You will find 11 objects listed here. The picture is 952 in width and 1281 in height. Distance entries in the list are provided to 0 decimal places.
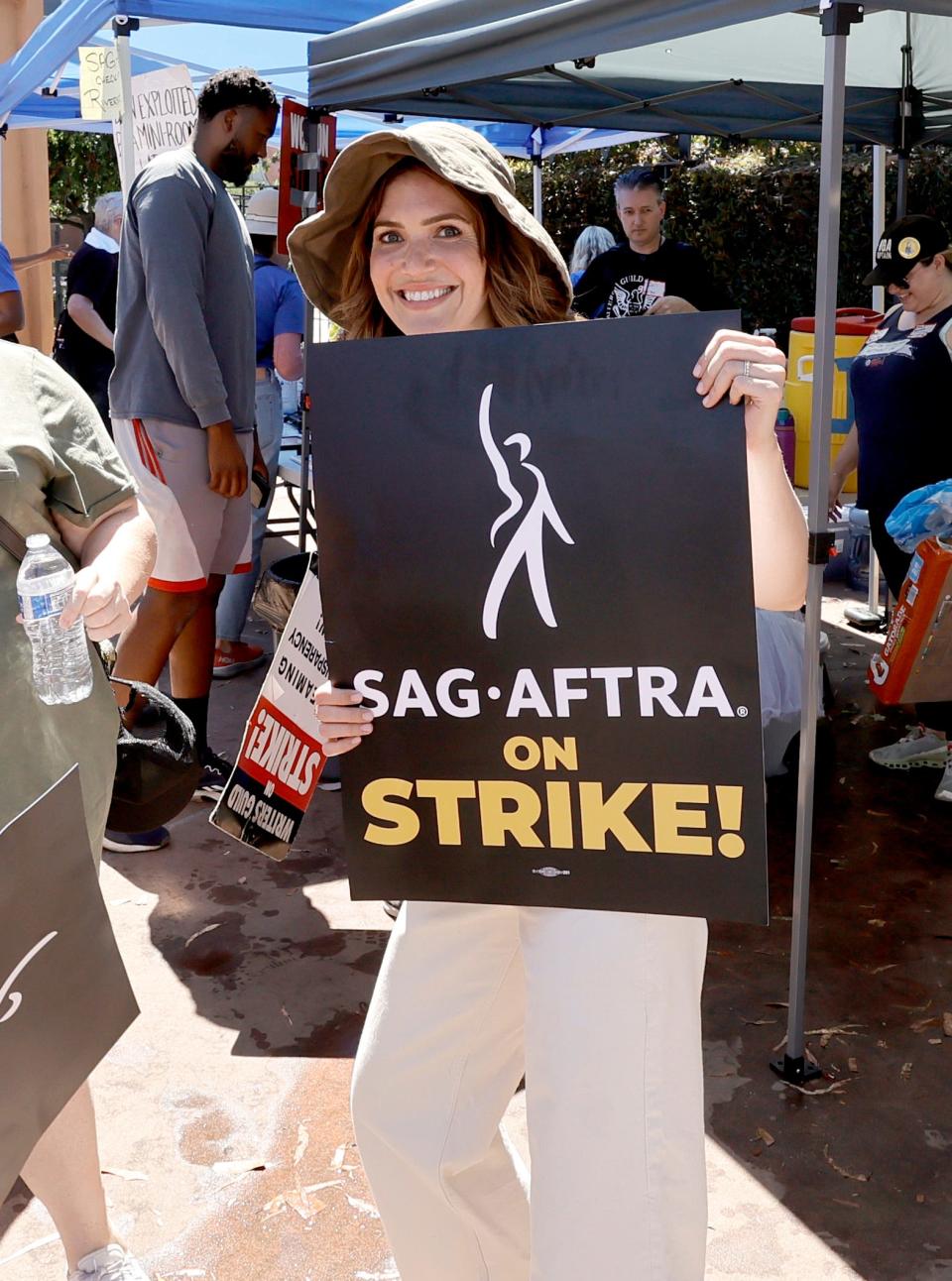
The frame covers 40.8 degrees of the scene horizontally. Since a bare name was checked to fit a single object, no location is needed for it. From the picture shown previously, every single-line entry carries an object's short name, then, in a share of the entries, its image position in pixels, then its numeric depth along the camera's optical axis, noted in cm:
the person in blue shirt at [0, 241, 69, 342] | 570
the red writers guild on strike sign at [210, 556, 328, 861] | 337
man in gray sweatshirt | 407
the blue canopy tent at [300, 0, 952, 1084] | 280
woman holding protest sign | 155
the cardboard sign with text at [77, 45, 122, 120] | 559
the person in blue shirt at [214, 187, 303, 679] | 594
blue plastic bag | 461
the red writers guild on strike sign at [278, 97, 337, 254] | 508
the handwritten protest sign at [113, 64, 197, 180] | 557
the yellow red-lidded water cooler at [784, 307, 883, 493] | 599
